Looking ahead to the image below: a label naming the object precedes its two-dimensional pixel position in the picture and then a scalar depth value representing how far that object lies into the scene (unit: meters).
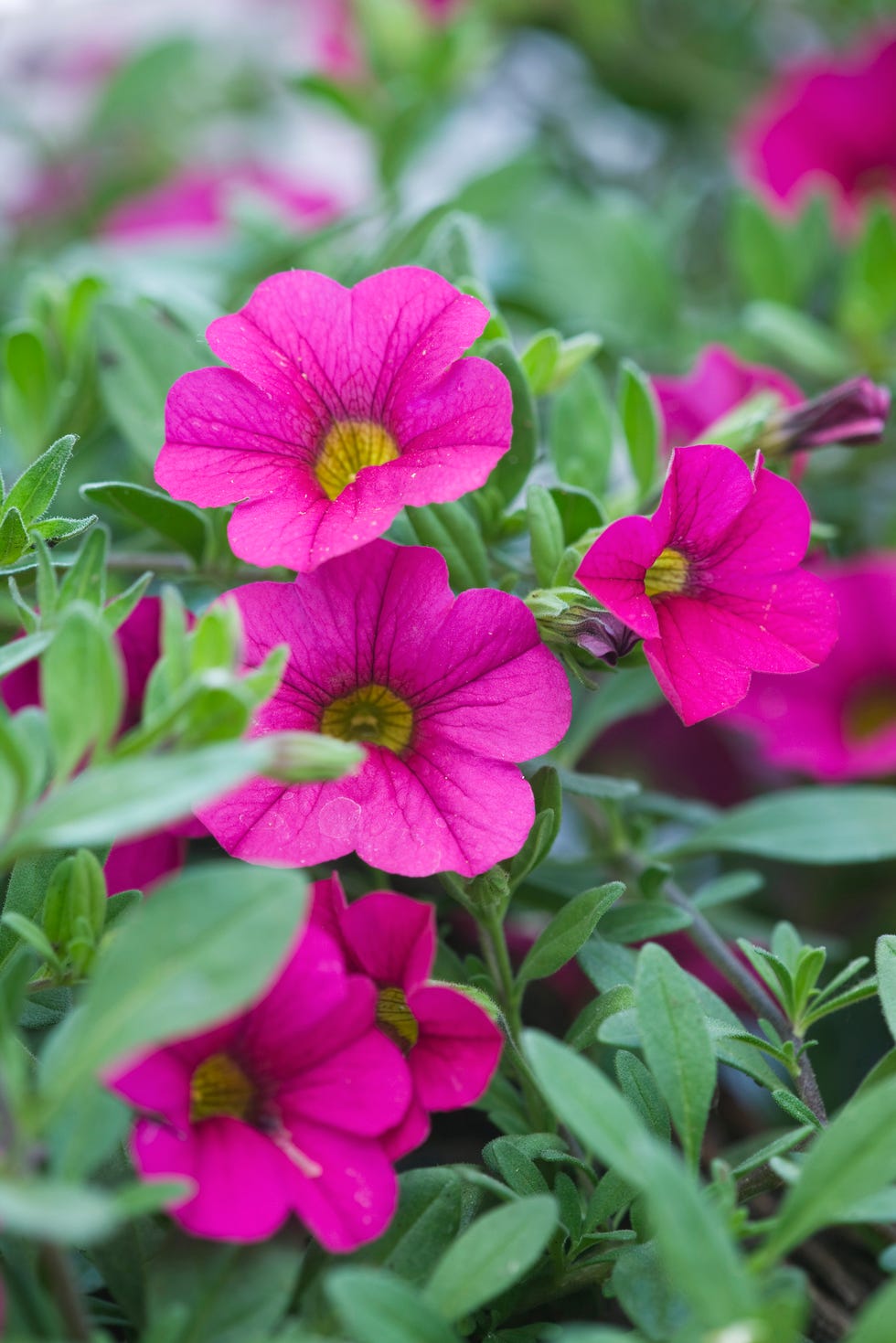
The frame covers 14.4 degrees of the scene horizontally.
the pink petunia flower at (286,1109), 0.29
